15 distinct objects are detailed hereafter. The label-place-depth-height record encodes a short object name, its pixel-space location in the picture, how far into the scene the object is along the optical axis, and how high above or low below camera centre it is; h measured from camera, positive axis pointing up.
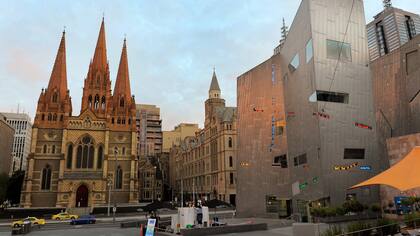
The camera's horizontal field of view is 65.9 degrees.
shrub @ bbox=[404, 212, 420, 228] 15.59 -1.64
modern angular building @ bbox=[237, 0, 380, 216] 28.83 +6.53
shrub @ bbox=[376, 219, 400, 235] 14.21 -1.88
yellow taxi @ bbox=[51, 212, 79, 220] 43.44 -3.99
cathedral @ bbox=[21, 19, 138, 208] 60.47 +7.86
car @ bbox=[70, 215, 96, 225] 36.28 -3.79
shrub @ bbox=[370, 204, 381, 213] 27.86 -1.98
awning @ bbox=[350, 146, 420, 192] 11.93 +0.38
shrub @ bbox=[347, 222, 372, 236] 13.72 -1.82
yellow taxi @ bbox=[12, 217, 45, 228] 35.99 -3.78
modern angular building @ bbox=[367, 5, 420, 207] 37.72 +11.53
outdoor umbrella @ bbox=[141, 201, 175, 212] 32.34 -1.98
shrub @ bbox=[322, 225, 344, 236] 13.44 -1.93
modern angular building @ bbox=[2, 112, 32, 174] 160.88 +25.53
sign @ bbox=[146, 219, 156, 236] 15.41 -1.92
